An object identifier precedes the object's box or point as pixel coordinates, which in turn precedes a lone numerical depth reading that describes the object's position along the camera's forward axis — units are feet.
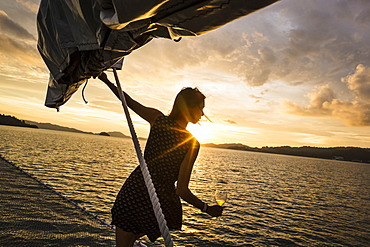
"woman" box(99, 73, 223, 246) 7.44
